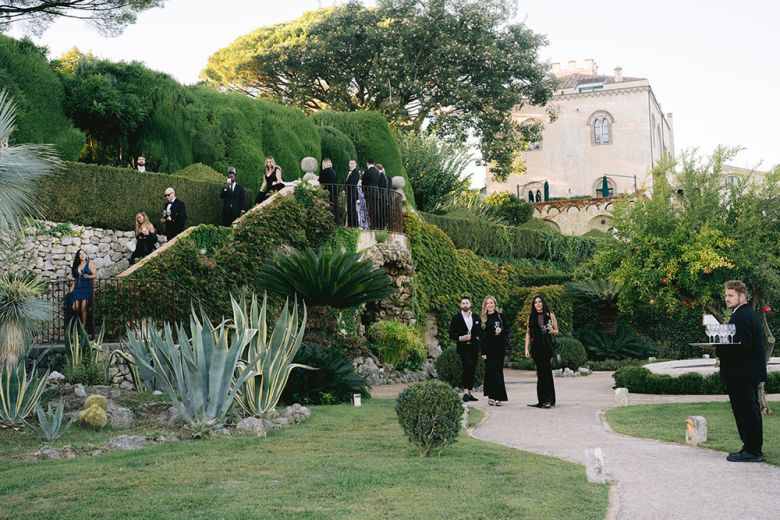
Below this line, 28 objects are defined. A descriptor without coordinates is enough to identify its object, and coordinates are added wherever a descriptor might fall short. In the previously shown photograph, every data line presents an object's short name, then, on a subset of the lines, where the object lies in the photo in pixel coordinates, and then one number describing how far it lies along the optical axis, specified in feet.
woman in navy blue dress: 46.75
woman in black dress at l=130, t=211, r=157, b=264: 53.36
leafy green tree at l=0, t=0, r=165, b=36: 61.77
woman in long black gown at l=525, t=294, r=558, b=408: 40.73
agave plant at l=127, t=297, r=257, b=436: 30.40
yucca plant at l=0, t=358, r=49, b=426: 33.09
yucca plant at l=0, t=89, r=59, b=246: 28.30
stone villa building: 184.65
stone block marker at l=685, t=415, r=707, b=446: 28.43
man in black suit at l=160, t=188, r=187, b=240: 55.42
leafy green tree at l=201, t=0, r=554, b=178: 119.14
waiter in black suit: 24.97
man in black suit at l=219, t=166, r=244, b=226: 58.65
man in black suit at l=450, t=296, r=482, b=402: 43.50
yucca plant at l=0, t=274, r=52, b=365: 36.19
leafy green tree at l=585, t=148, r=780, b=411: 41.45
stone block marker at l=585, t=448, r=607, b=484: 21.98
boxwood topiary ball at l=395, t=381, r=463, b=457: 25.57
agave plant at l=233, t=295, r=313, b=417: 34.55
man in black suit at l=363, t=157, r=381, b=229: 66.13
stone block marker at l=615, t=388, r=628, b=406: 43.87
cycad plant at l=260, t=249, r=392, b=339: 48.73
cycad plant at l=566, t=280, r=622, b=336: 82.69
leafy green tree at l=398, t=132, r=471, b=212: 103.04
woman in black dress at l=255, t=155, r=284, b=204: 60.95
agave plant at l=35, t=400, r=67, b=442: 29.89
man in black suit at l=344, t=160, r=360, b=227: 65.16
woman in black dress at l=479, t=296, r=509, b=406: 41.86
